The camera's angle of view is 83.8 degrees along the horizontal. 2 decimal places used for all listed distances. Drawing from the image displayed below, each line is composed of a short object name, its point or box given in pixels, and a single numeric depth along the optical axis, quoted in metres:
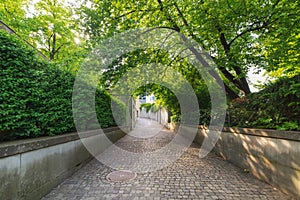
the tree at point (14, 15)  10.19
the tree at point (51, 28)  12.28
